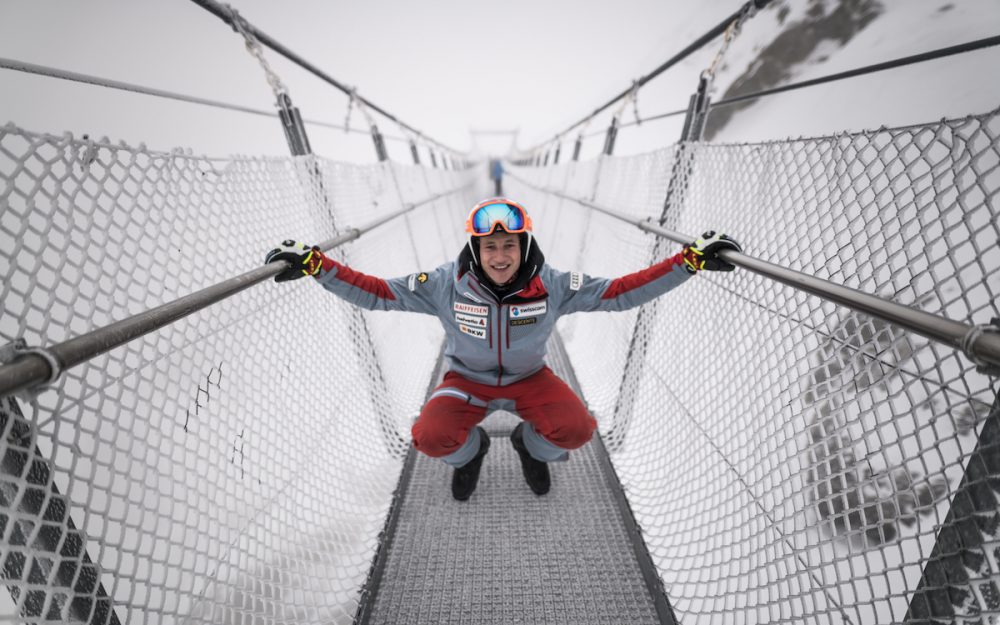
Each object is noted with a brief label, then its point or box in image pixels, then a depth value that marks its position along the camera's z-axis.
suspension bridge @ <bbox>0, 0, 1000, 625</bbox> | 0.69
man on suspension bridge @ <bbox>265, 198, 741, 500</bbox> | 1.46
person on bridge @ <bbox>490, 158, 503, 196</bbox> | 16.39
